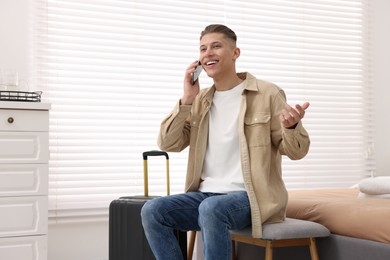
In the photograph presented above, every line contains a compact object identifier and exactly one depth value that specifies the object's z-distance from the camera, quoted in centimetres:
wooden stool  223
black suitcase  293
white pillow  270
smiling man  217
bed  219
